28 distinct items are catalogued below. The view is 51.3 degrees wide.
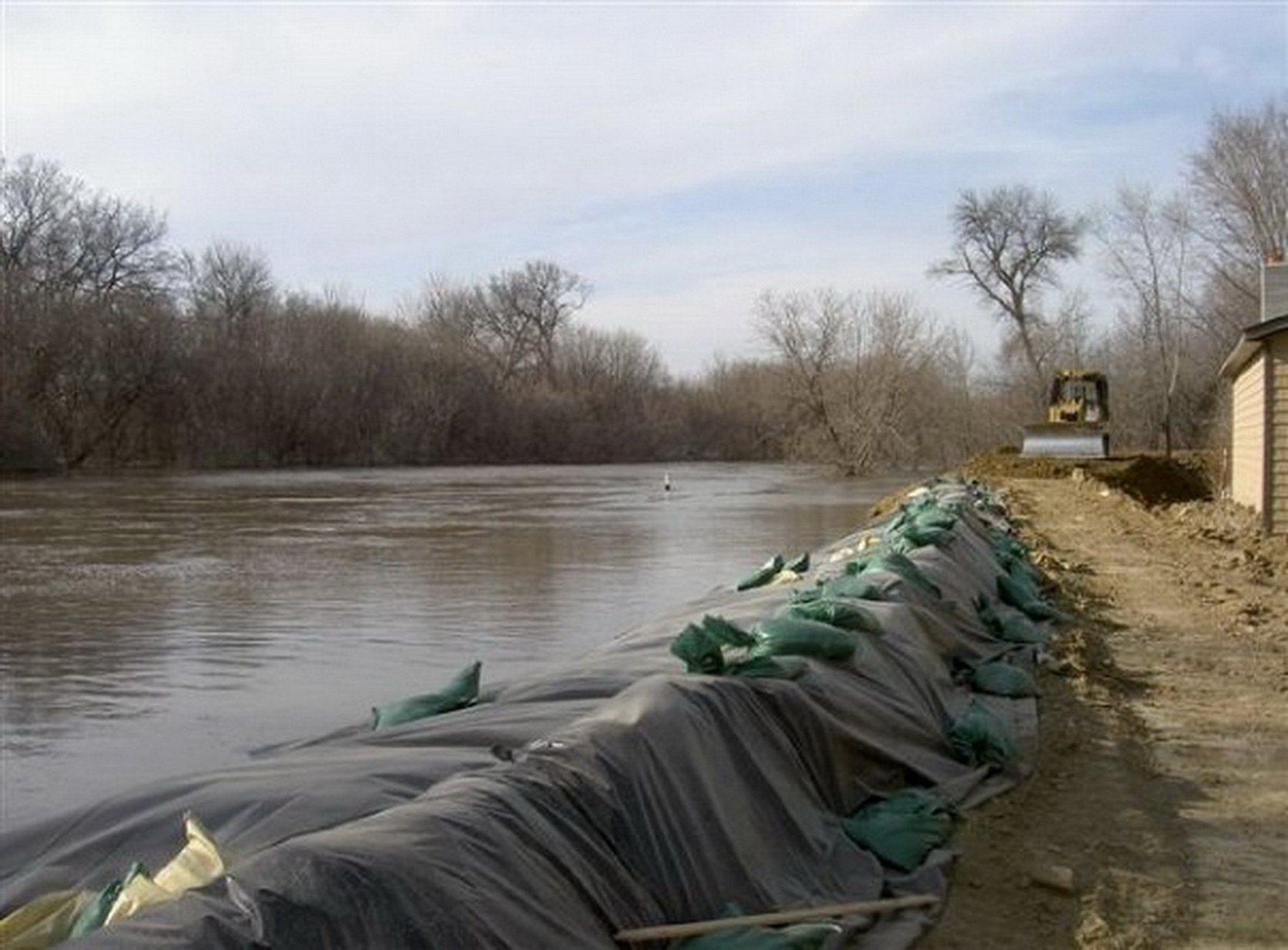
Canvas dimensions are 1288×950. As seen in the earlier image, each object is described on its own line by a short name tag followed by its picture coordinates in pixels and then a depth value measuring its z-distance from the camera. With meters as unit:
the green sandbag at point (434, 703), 5.84
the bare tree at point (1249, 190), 45.97
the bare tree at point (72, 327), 57.38
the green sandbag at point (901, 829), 4.99
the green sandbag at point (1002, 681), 7.75
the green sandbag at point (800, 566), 10.96
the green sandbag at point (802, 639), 5.85
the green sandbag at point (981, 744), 6.36
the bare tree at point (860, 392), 53.97
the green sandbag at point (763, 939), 3.68
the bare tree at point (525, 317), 95.00
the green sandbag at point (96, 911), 3.04
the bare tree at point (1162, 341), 50.28
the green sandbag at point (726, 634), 5.86
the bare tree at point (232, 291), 76.81
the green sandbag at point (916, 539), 10.54
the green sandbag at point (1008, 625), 9.43
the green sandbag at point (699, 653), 5.35
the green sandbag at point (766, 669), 5.36
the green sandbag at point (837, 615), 6.57
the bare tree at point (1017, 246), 64.44
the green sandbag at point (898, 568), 8.47
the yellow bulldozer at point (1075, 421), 34.53
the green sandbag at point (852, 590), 7.59
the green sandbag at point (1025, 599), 10.72
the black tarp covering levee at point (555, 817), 2.83
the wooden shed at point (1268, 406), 16.28
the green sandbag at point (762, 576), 10.95
